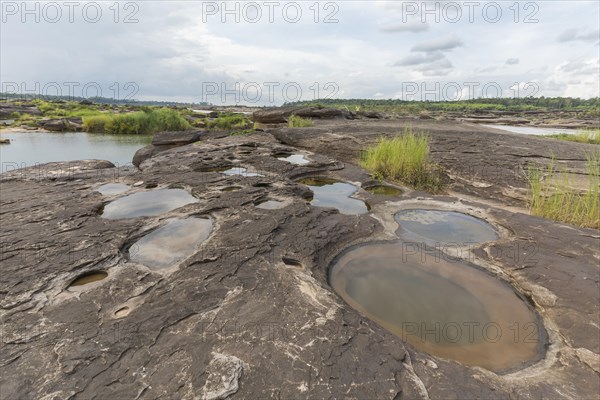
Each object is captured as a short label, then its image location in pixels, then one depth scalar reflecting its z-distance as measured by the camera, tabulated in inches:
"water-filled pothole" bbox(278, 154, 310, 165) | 344.7
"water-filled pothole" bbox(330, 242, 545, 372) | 102.3
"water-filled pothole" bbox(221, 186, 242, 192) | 238.2
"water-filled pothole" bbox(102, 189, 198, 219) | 193.9
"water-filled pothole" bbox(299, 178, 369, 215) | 222.7
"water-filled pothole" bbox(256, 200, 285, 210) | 201.5
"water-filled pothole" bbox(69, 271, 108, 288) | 123.0
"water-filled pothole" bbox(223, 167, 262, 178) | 283.7
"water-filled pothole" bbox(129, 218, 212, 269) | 139.2
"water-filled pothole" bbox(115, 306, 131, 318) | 103.3
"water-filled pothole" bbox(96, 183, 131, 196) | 230.3
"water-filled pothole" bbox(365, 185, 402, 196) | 257.5
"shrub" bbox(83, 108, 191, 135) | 854.5
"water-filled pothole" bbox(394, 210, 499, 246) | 174.4
